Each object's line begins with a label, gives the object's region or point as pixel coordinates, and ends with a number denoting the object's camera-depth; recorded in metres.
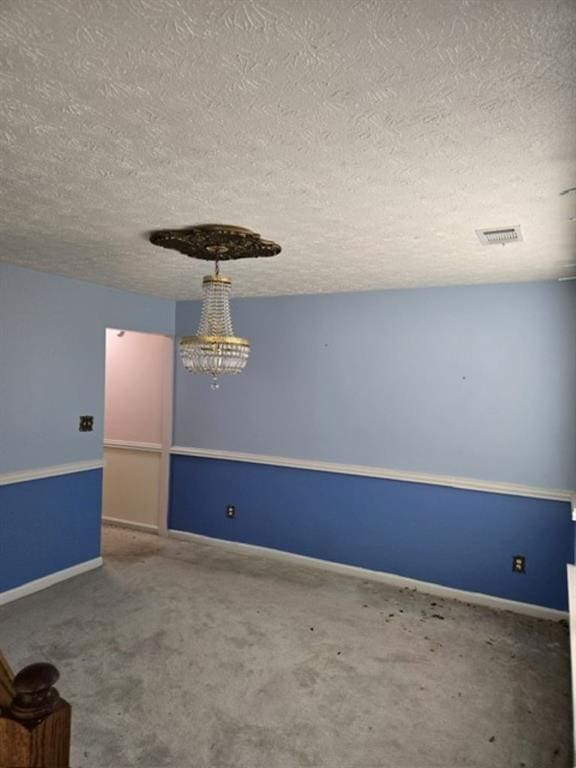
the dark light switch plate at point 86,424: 4.02
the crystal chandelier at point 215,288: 2.46
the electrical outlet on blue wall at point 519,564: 3.51
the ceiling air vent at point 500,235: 2.33
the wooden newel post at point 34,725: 0.71
